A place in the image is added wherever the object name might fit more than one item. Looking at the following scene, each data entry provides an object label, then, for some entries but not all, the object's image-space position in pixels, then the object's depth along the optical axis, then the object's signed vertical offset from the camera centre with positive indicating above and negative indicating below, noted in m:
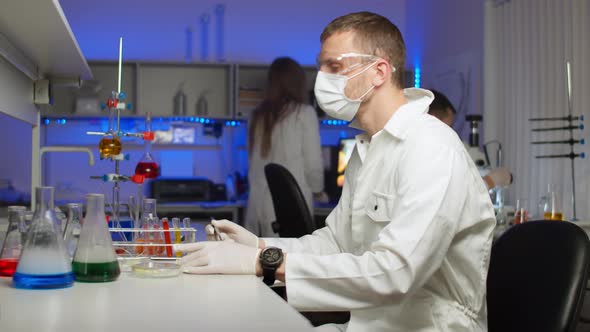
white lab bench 0.98 -0.19
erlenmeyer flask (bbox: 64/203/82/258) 1.49 -0.09
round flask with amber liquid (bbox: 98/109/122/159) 2.07 +0.10
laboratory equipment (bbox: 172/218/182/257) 1.71 -0.12
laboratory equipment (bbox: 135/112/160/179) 2.18 +0.04
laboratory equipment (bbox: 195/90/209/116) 5.60 +0.58
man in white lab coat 1.48 -0.10
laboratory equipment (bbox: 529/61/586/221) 3.57 +0.25
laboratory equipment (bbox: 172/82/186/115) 5.56 +0.60
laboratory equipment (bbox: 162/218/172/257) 1.66 -0.13
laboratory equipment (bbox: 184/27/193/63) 5.85 +1.12
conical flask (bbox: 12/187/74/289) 1.23 -0.14
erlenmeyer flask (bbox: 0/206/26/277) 1.39 -0.12
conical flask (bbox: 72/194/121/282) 1.31 -0.12
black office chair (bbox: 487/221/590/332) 1.37 -0.20
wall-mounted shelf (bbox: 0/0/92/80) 1.69 +0.42
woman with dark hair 4.34 +0.27
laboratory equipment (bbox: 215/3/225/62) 5.90 +1.25
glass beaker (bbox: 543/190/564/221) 3.31 -0.13
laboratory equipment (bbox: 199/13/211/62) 5.88 +1.19
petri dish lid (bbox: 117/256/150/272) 1.54 -0.17
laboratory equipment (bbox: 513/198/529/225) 3.39 -0.15
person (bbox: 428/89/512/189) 3.31 +0.30
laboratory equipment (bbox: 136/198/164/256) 1.62 -0.12
